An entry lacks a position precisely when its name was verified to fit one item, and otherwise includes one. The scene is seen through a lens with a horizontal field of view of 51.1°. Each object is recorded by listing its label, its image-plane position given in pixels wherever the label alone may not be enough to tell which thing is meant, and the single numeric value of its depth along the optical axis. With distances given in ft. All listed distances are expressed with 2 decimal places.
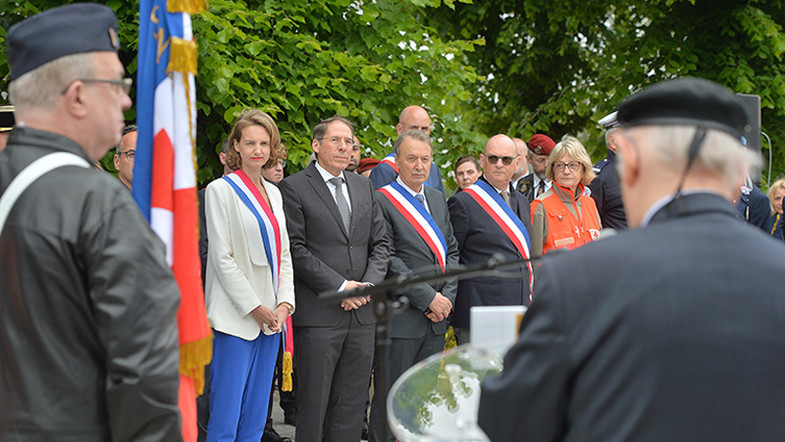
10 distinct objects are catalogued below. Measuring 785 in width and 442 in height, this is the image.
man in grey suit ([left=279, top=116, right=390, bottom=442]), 18.31
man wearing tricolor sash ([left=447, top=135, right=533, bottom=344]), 20.13
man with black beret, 5.40
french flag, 10.34
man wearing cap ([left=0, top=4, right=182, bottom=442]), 7.43
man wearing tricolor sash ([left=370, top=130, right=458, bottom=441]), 19.21
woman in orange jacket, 20.63
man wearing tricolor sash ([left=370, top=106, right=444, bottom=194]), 24.57
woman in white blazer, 17.11
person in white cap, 22.27
